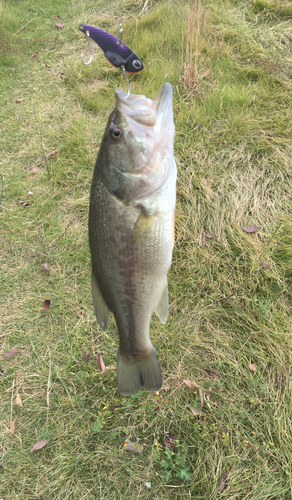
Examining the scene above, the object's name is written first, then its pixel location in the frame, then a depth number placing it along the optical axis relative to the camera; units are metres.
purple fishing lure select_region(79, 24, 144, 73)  0.34
